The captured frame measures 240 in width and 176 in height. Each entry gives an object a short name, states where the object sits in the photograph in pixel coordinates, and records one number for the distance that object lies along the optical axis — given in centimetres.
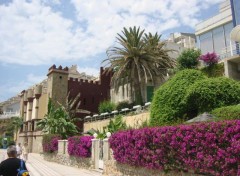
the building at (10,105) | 6113
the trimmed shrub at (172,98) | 1069
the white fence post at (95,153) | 1193
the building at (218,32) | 1678
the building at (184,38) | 4871
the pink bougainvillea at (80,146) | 1266
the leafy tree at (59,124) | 2020
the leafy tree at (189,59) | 1594
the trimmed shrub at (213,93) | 984
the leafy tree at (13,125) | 3681
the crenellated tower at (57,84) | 2669
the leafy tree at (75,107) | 2252
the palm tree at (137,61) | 1976
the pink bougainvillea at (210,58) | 1520
